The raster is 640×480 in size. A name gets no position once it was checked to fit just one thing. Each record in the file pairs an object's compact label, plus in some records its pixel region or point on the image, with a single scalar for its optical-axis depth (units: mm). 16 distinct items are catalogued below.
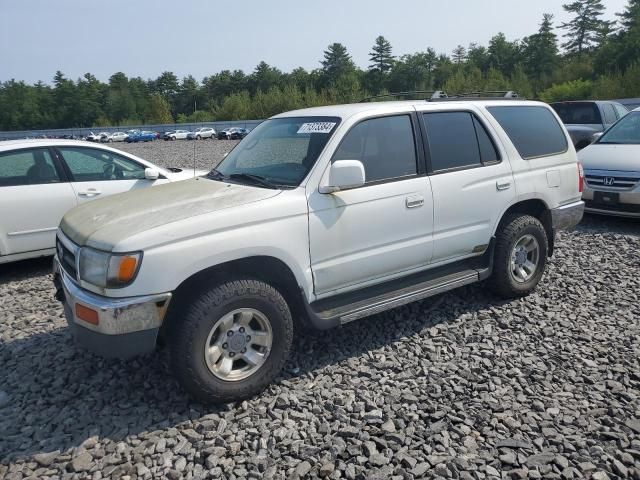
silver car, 7391
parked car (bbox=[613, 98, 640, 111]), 23117
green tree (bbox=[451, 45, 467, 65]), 108006
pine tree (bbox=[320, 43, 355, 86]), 105375
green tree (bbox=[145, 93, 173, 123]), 95438
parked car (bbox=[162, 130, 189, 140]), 57594
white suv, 3070
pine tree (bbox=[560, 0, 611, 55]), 82062
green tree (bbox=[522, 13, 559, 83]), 77000
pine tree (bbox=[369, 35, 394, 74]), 104388
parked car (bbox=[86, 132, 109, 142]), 57484
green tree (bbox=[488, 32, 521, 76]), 82750
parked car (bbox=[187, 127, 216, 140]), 55425
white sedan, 5832
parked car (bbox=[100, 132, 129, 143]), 61781
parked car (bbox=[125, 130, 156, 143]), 59500
